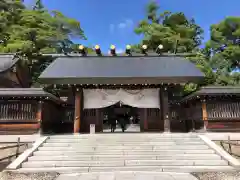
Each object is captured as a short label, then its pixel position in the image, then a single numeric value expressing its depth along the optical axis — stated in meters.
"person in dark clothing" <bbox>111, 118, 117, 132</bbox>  16.95
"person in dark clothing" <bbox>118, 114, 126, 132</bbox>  16.11
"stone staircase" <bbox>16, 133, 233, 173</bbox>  7.64
